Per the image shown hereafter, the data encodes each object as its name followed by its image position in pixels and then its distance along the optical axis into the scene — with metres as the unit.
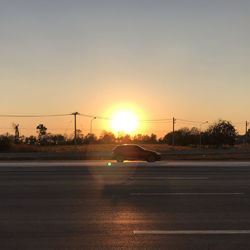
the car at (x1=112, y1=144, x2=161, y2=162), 29.31
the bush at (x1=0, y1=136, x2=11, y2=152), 62.69
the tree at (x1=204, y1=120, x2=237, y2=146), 87.31
